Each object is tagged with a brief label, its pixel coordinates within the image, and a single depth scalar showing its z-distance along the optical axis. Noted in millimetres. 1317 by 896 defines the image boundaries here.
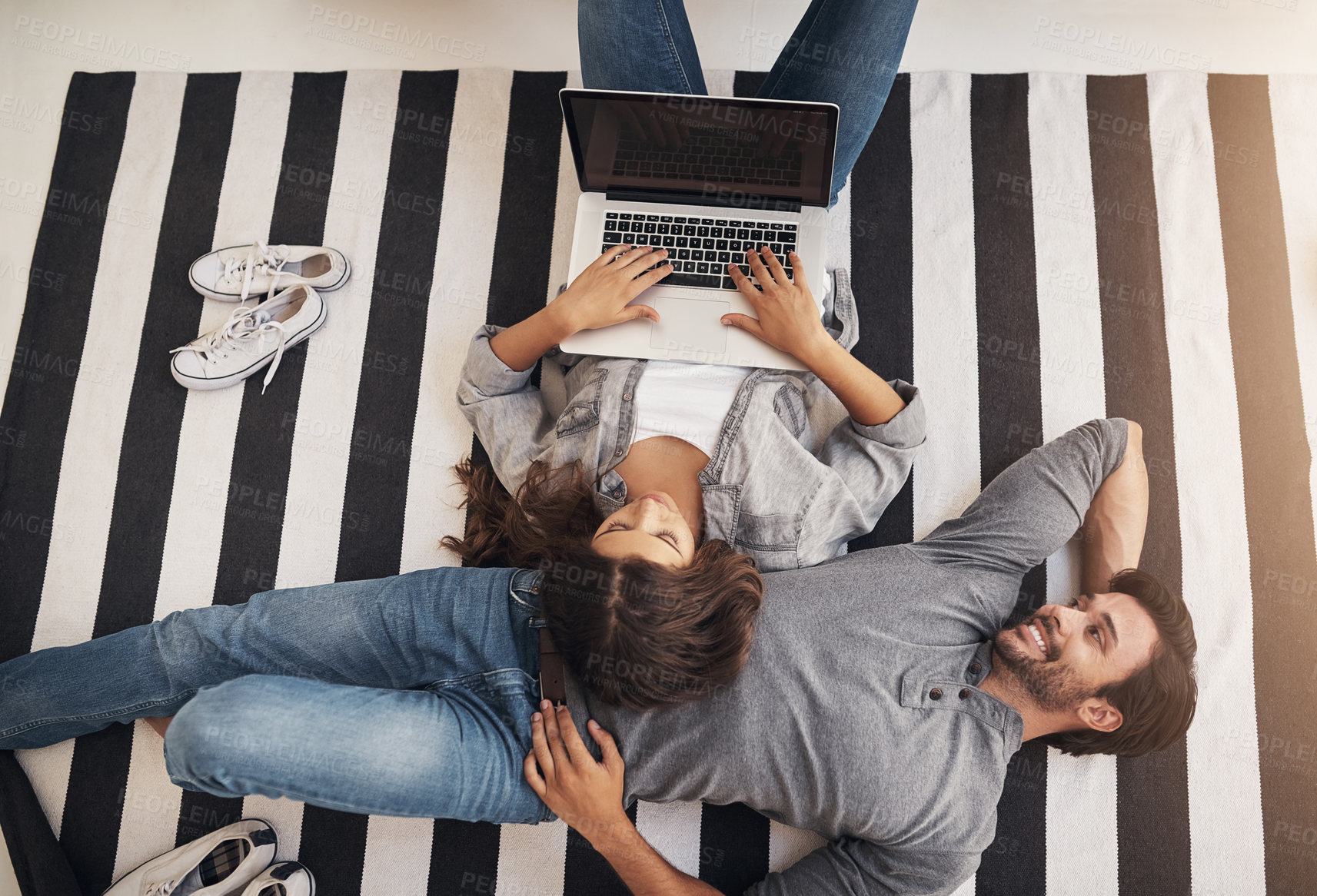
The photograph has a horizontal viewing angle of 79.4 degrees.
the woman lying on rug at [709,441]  1355
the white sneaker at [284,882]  1419
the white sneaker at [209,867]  1413
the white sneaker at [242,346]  1605
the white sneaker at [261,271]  1645
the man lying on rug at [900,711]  1232
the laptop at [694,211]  1351
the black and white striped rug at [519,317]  1458
